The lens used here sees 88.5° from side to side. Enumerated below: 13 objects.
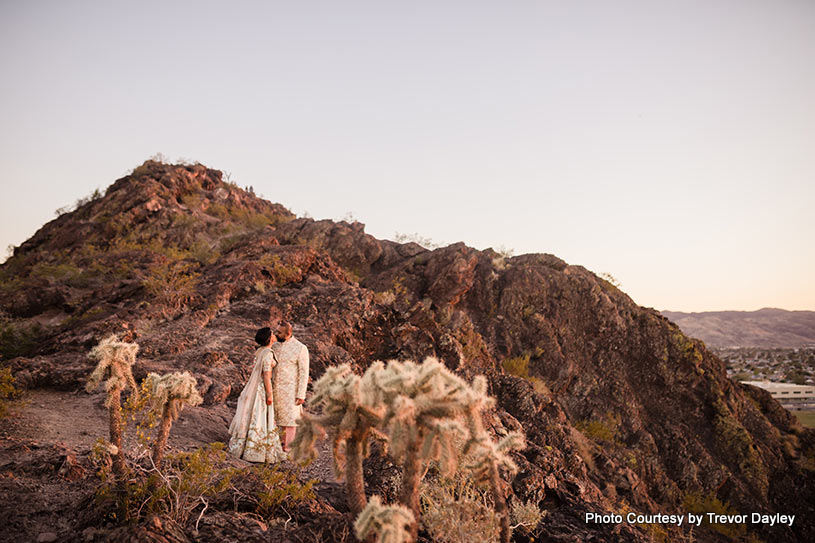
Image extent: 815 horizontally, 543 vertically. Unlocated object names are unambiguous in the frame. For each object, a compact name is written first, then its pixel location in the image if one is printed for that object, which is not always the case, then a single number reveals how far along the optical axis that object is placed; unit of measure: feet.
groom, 19.51
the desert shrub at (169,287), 35.29
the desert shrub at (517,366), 49.01
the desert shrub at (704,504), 37.52
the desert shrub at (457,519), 11.73
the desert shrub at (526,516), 15.73
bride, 18.54
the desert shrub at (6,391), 18.75
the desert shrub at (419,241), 67.72
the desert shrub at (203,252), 51.09
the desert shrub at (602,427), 42.91
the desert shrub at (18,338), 32.30
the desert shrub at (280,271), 42.34
